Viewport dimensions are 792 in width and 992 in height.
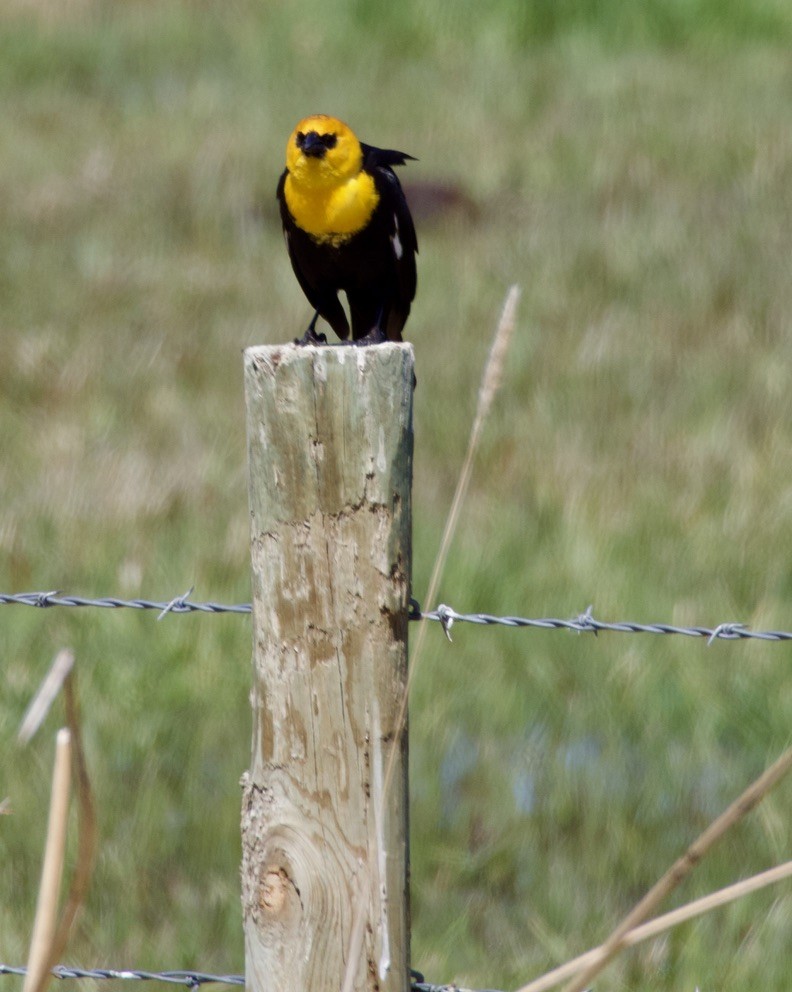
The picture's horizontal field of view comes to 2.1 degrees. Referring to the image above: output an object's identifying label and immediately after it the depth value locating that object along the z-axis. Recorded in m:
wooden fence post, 14.38
